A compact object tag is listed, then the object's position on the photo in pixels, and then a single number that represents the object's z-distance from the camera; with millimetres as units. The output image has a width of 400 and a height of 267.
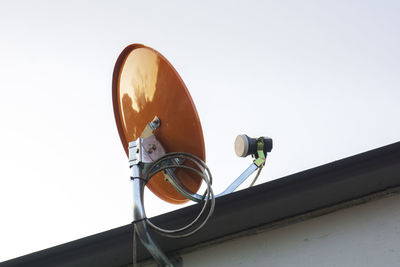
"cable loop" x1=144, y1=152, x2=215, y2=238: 5504
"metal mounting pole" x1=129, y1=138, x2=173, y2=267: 5543
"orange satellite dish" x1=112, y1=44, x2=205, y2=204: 6004
